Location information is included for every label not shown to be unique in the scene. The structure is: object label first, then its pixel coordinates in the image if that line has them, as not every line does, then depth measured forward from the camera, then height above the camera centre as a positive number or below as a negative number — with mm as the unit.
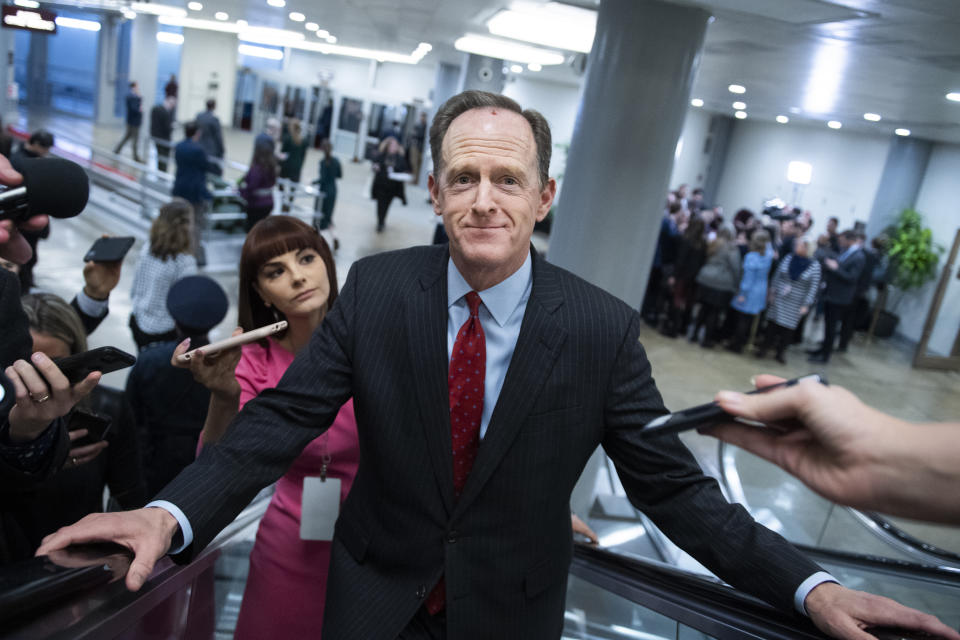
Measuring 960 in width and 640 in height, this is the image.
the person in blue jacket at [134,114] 18438 -879
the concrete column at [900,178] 14461 +1009
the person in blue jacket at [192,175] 9695 -1123
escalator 1284 -1129
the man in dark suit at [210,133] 13273 -699
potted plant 13000 -410
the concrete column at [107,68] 24172 +145
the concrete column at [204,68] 25938 +862
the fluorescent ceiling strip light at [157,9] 14970 +1538
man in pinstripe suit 1442 -554
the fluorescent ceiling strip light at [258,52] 27623 +1851
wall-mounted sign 9617 +483
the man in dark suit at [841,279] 10492 -835
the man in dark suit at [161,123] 14805 -785
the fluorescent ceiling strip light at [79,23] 23366 +1367
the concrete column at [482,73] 12695 +1244
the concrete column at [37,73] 28844 -545
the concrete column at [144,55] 22375 +724
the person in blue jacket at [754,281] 9922 -1060
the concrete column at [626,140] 4258 +204
